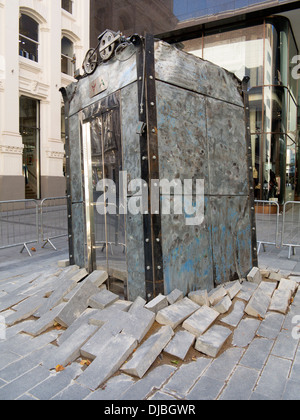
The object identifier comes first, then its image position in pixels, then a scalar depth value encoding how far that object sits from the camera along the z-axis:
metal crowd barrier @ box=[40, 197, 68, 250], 8.82
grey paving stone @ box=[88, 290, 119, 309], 3.56
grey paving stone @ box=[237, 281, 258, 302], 3.99
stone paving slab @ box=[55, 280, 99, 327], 3.46
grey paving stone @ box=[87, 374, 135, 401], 2.37
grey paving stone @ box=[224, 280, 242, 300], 3.95
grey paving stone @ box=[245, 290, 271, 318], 3.64
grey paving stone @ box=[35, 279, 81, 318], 3.81
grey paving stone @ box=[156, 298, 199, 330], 3.19
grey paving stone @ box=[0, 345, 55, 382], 2.68
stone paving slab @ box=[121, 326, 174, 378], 2.60
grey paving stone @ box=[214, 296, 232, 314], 3.58
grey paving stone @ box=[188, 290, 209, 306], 3.62
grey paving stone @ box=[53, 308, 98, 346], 3.21
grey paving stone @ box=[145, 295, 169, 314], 3.29
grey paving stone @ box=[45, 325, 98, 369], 2.84
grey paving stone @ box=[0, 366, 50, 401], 2.44
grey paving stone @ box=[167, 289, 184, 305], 3.48
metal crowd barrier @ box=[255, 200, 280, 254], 7.57
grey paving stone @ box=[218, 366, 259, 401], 2.36
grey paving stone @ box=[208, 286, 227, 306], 3.71
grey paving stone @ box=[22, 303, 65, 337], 3.40
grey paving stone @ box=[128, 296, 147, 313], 3.34
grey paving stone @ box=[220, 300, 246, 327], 3.42
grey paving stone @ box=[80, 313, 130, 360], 2.87
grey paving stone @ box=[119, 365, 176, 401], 2.38
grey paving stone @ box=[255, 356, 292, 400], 2.41
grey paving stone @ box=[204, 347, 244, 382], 2.61
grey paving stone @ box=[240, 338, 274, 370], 2.78
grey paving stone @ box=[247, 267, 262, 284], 4.54
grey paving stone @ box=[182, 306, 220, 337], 3.12
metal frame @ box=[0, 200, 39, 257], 7.14
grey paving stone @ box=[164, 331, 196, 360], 2.83
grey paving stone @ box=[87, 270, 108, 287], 4.09
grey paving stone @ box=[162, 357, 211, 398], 2.43
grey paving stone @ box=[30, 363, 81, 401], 2.42
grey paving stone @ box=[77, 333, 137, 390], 2.54
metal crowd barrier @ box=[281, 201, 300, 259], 7.94
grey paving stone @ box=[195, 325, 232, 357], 2.90
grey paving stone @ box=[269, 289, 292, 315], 3.77
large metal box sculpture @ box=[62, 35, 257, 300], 3.47
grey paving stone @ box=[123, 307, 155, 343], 3.01
